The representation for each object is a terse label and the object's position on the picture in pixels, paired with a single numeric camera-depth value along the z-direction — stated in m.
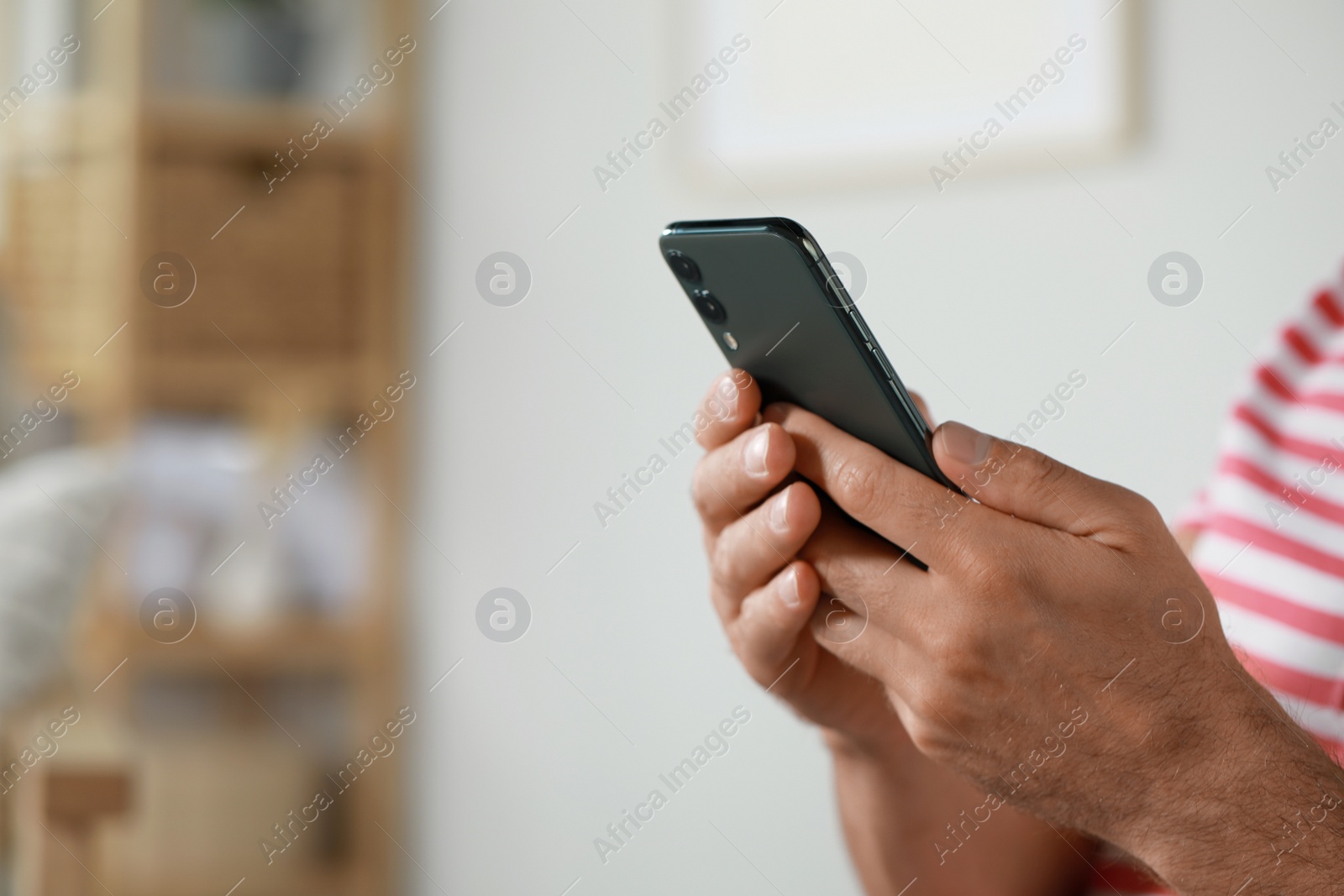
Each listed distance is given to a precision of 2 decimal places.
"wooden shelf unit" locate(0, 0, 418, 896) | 2.37
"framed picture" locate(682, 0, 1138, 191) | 1.78
